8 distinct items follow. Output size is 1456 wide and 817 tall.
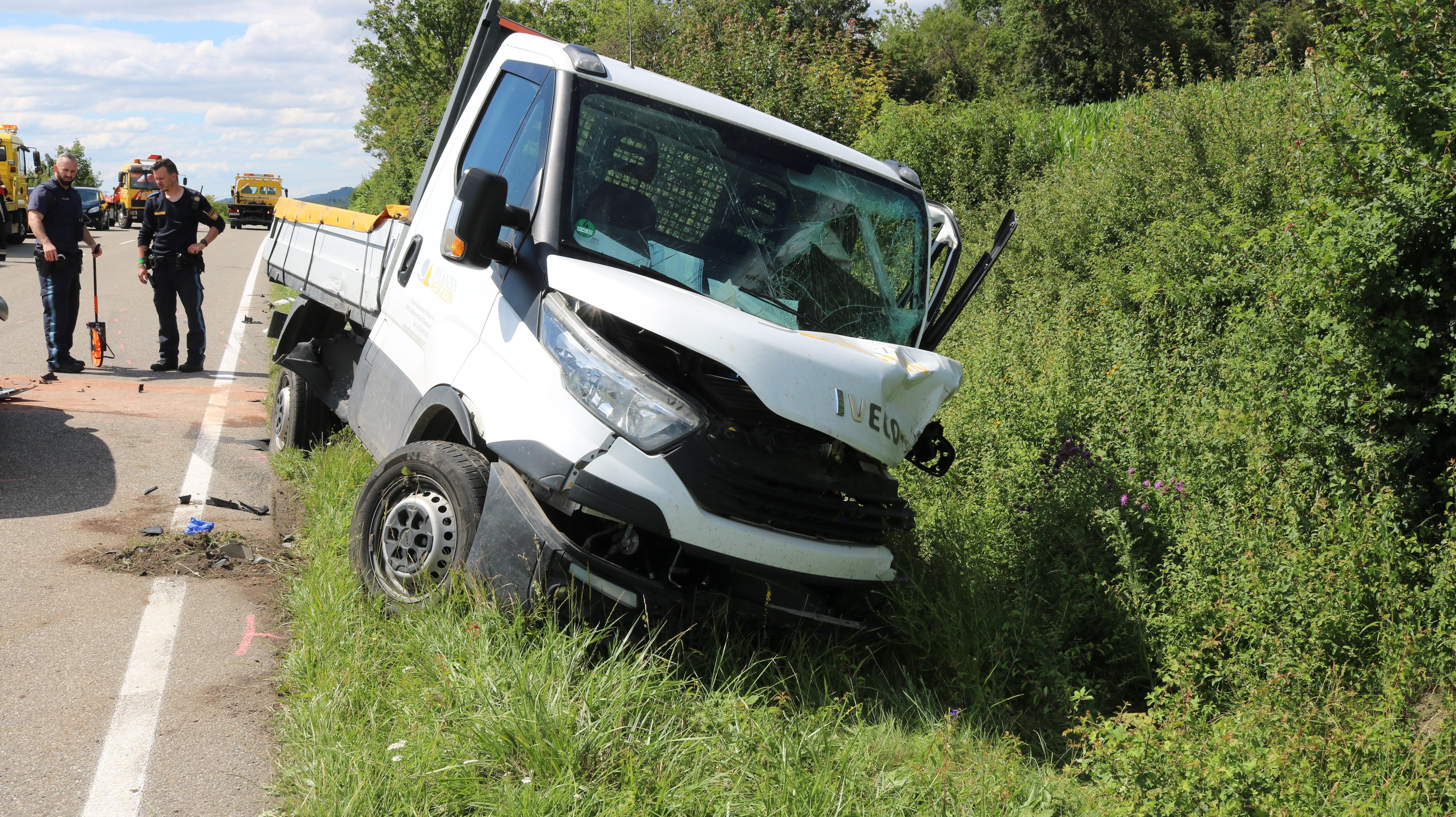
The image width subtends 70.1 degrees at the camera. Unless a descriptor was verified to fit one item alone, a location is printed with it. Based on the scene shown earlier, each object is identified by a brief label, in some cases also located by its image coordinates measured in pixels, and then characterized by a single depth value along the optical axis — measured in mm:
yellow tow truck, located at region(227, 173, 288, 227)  44719
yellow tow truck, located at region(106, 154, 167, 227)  36969
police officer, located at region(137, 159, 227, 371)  10109
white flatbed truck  3441
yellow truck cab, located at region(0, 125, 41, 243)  25172
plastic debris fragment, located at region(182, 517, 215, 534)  5395
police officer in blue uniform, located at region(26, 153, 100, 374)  9586
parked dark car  34844
